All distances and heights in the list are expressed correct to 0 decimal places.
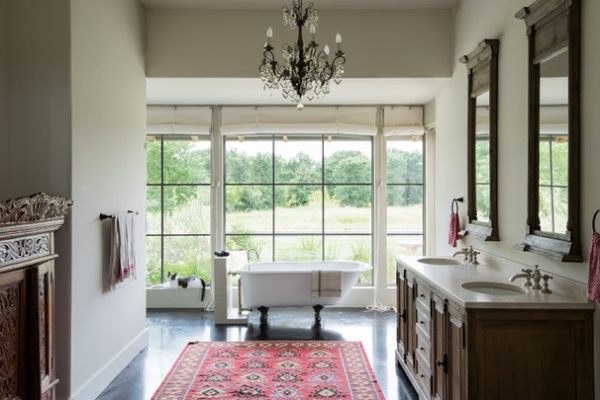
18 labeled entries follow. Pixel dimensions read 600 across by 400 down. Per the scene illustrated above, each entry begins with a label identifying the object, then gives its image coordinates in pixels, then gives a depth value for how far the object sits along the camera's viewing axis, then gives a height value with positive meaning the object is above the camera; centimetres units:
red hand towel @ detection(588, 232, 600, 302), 208 -33
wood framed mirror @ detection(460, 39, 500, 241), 348 +48
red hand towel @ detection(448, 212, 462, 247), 418 -28
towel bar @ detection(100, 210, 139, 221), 357 -13
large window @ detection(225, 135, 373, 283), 622 +0
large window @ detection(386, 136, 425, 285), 618 +4
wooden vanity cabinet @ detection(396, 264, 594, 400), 228 -79
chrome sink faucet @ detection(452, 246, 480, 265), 367 -46
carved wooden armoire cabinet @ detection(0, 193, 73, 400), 221 -50
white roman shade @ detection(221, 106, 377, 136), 600 +104
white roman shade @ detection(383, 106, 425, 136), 604 +106
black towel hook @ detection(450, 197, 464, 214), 420 -2
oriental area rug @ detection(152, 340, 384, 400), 345 -147
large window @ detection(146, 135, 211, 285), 616 +5
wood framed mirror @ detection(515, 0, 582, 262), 241 +40
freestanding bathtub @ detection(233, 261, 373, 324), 520 -103
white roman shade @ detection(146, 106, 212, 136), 600 +106
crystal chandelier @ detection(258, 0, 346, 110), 297 +92
